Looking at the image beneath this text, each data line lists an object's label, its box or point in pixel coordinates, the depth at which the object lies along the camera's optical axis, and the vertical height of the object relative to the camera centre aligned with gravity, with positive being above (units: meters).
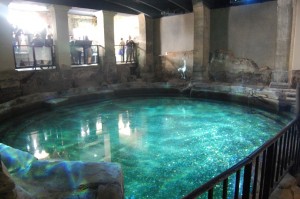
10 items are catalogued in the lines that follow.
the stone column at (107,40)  10.40 +1.12
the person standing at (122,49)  11.73 +0.85
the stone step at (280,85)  7.46 -0.69
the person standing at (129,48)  11.98 +0.86
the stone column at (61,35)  8.96 +1.20
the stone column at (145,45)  11.77 +0.99
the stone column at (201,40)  9.60 +0.98
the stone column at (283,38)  7.27 +0.74
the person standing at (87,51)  10.12 +0.67
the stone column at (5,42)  7.46 +0.80
